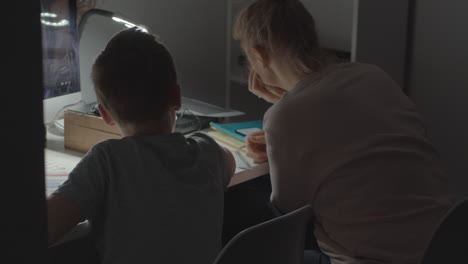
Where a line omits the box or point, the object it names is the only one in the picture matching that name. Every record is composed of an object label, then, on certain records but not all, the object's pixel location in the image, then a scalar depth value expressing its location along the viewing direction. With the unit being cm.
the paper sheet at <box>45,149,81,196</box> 220
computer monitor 251
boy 190
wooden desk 227
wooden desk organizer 244
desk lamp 259
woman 215
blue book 261
